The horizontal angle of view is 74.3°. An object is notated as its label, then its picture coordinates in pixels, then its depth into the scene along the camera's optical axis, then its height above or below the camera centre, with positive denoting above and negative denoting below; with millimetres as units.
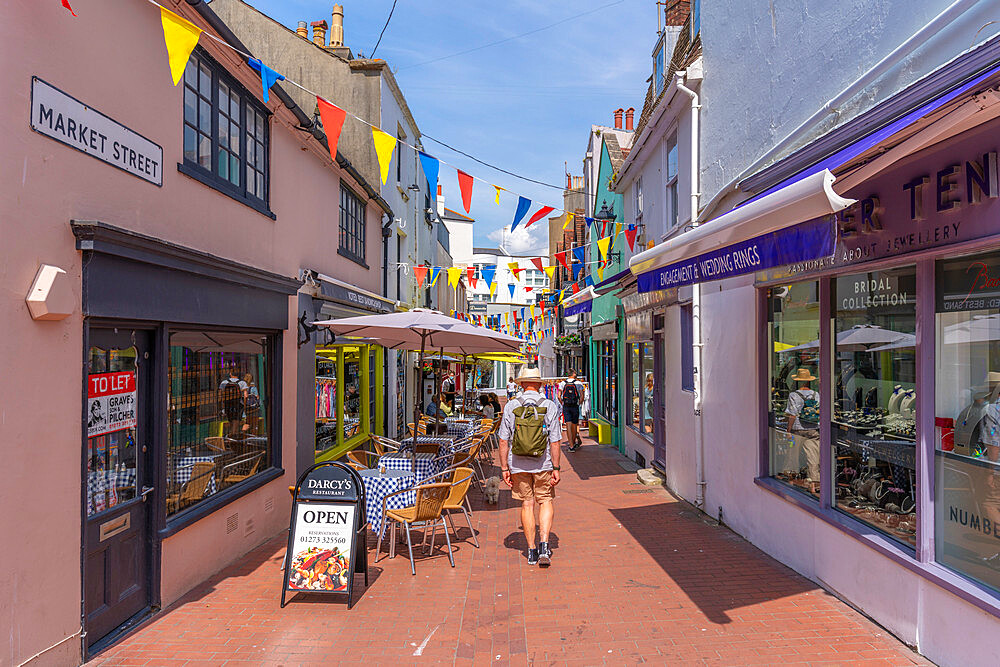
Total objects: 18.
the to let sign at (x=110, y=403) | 4633 -389
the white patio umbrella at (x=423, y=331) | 7324 +220
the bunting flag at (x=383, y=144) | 6688 +2106
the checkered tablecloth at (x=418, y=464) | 7508 -1320
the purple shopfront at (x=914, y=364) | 3854 -115
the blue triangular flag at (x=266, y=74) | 5363 +2252
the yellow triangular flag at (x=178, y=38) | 4465 +2179
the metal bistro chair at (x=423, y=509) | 6535 -1617
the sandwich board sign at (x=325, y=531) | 5395 -1526
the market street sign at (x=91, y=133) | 4023 +1482
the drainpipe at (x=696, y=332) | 8523 +213
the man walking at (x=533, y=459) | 6480 -1104
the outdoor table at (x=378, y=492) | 6676 -1453
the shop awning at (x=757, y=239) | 4062 +876
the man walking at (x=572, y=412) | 15047 -1485
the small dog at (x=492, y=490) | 9680 -2092
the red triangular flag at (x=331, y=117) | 6266 +2218
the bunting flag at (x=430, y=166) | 7455 +2088
